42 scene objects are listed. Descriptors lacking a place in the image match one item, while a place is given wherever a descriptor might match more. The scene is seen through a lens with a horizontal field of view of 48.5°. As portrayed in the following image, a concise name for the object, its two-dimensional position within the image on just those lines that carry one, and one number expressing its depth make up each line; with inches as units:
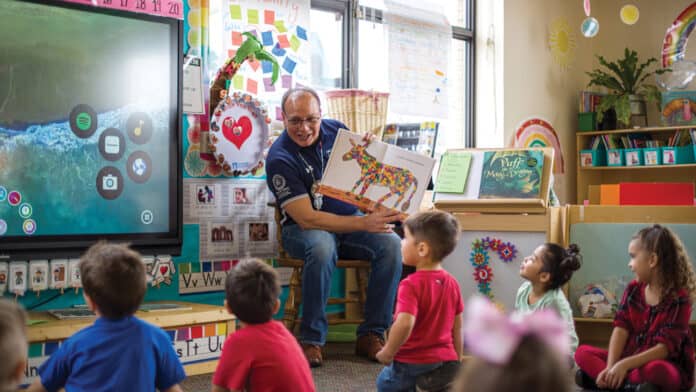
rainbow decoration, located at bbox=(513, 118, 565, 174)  202.5
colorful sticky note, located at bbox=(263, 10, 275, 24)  145.2
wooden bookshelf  208.7
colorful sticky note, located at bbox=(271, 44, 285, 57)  146.6
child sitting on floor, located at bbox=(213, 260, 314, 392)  61.4
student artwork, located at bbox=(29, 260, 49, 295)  108.7
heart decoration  130.8
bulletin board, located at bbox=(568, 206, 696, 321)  127.3
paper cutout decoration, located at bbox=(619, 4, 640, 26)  188.7
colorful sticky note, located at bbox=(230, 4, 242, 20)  140.5
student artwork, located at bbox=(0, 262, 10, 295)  106.0
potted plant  205.6
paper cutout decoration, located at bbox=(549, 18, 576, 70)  212.2
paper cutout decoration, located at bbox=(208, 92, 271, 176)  130.3
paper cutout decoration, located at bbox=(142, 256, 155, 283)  117.6
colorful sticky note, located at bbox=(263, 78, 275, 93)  144.9
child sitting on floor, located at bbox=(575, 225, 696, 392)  94.2
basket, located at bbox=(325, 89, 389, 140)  144.5
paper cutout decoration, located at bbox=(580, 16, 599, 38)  184.9
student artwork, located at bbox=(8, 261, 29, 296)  106.7
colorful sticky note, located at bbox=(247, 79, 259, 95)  142.8
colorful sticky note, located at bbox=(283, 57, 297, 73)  148.6
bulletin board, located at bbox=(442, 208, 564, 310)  124.9
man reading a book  114.6
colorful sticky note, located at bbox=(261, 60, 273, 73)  144.8
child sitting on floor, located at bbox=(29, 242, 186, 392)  60.5
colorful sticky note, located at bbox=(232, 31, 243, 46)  139.9
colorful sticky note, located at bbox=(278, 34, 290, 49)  147.5
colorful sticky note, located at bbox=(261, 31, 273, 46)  145.1
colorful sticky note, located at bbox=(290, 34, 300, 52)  149.5
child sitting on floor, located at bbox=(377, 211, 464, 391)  78.2
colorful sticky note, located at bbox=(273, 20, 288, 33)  147.1
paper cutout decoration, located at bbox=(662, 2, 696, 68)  212.5
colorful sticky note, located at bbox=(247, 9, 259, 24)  142.8
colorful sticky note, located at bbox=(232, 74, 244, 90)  140.9
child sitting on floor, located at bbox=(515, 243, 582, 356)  104.3
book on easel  128.1
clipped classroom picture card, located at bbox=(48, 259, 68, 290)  110.4
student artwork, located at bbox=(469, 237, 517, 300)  125.6
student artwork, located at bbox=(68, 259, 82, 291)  111.8
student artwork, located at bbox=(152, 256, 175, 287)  118.4
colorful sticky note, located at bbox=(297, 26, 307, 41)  151.1
